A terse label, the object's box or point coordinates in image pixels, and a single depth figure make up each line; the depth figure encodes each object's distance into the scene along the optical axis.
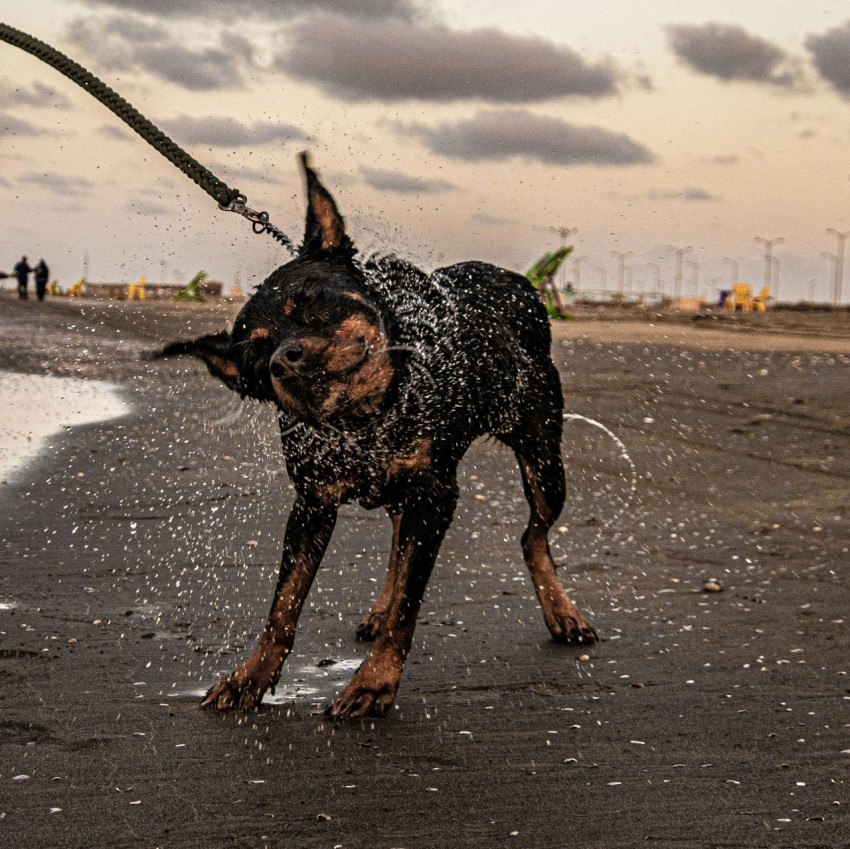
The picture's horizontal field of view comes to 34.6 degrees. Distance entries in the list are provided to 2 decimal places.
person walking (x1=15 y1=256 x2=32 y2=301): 52.47
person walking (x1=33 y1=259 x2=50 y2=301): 52.47
